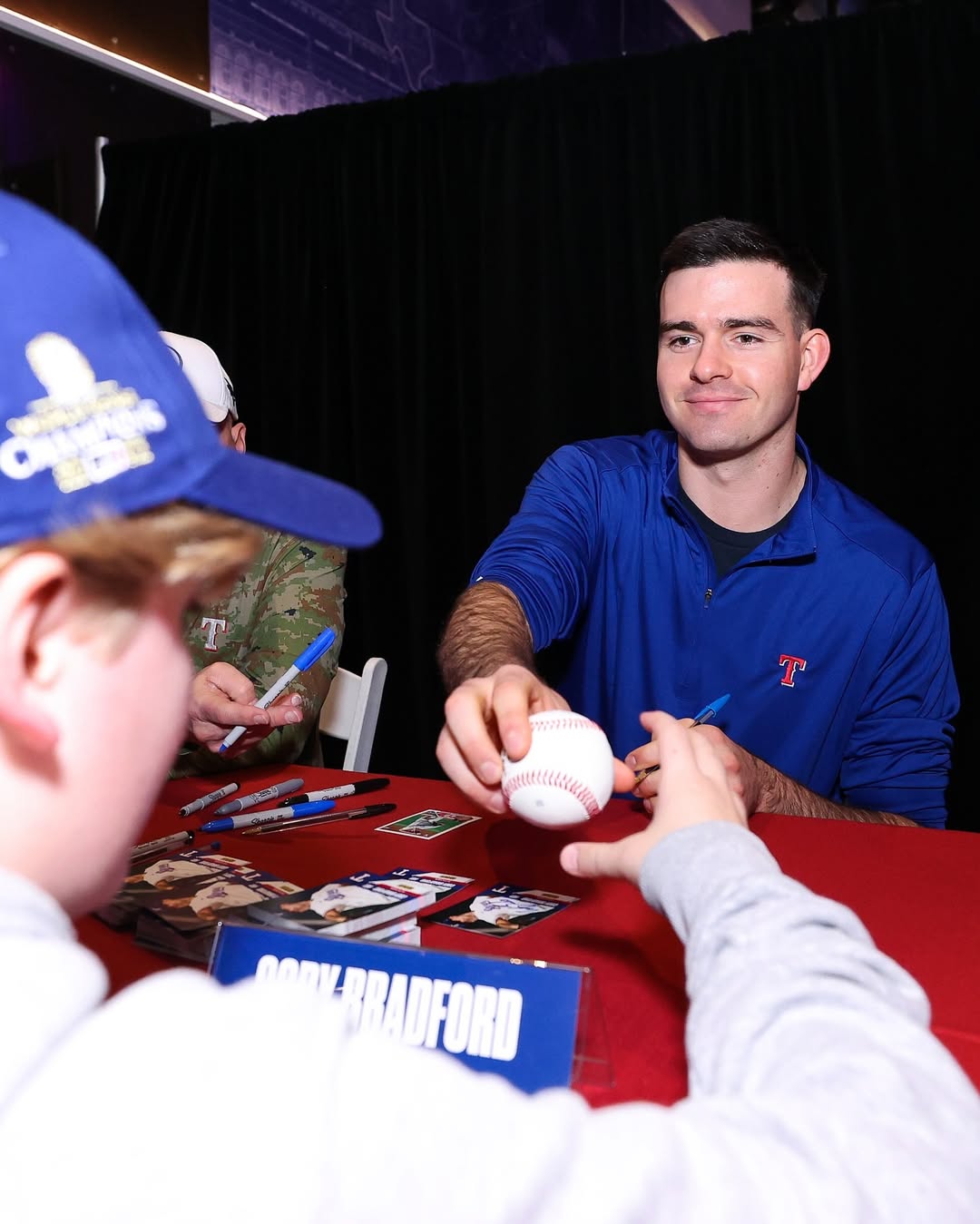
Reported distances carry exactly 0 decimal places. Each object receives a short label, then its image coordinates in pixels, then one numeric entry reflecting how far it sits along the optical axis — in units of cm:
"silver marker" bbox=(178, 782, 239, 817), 137
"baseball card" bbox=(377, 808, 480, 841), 126
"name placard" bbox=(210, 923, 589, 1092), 70
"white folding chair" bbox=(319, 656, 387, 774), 202
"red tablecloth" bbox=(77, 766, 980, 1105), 75
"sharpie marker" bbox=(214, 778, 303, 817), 137
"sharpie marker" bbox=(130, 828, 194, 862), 116
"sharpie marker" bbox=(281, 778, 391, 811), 140
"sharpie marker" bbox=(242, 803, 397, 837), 129
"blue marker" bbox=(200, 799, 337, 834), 127
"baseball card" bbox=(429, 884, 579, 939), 95
